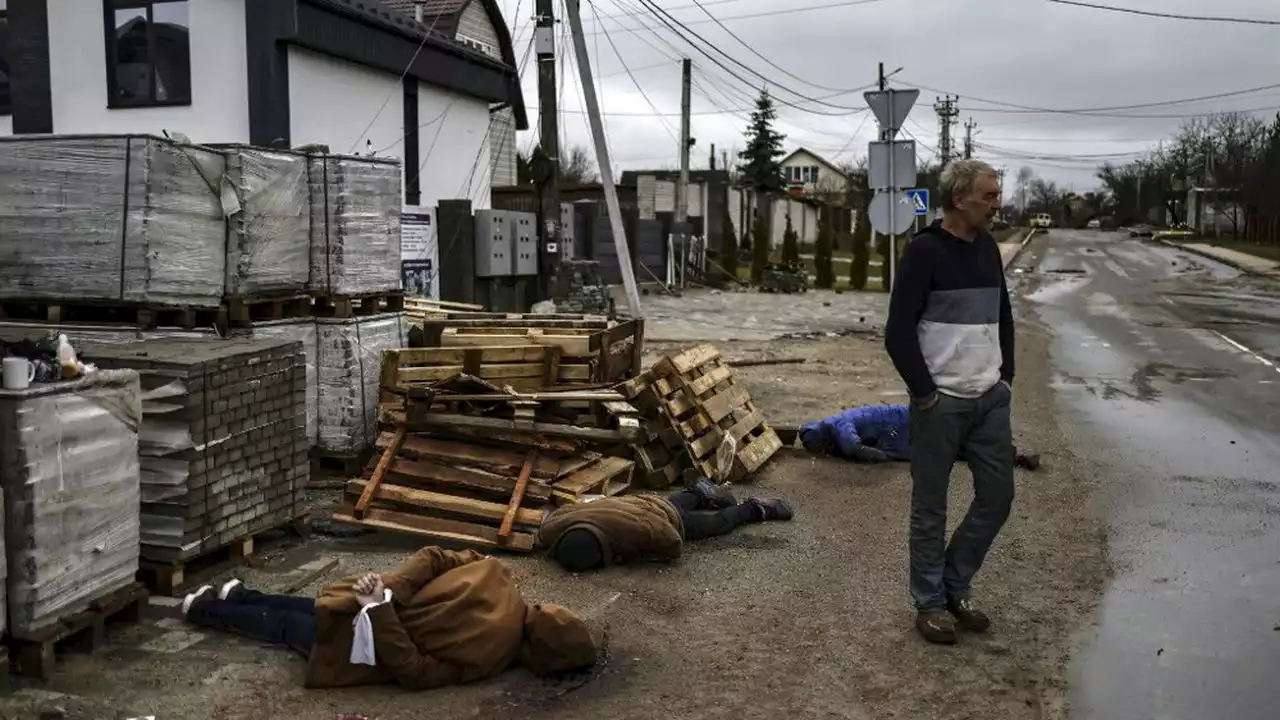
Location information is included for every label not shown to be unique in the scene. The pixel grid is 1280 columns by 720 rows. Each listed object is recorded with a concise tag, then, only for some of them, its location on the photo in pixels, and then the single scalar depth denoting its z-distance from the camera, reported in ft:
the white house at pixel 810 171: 345.51
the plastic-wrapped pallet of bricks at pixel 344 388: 25.63
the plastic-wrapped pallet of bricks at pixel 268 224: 23.47
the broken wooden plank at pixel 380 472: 21.59
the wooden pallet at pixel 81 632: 14.07
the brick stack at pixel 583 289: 61.52
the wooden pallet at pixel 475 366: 24.50
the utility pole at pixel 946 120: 214.20
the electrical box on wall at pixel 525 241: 57.47
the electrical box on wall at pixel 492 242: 55.16
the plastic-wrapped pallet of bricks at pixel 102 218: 21.65
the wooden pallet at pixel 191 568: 17.26
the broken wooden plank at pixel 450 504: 21.24
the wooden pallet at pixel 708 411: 26.48
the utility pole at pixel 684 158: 108.99
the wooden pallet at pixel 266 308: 23.48
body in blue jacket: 29.35
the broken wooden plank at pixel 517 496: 20.63
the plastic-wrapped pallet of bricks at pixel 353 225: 25.93
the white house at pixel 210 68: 47.91
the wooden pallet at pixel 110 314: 22.54
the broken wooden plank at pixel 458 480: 21.94
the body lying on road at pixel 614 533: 19.33
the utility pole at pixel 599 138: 45.50
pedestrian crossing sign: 60.82
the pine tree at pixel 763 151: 220.23
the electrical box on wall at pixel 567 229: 68.54
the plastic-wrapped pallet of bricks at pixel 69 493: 13.75
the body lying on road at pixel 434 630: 14.12
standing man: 16.10
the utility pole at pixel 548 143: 50.49
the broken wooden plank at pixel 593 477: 22.03
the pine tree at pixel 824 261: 112.86
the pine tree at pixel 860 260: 110.63
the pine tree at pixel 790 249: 112.98
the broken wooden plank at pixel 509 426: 22.48
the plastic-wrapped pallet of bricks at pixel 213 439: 17.17
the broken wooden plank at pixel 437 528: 20.59
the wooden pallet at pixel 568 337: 26.35
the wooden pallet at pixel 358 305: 25.96
